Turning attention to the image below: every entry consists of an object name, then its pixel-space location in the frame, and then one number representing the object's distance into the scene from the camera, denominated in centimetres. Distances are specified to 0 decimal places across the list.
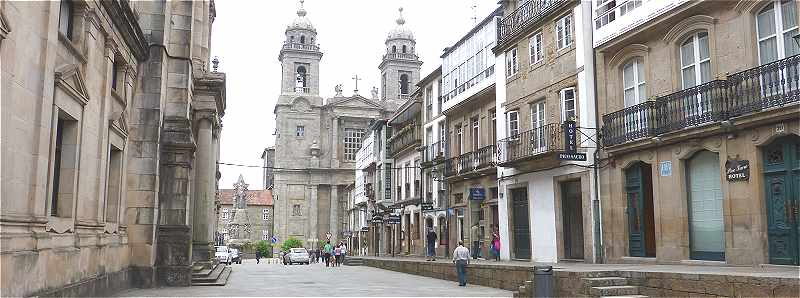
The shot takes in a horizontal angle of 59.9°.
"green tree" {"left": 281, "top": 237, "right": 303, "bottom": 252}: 7638
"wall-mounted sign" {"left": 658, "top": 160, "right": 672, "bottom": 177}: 1747
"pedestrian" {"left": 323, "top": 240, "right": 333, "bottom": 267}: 3912
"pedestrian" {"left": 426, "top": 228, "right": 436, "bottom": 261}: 2992
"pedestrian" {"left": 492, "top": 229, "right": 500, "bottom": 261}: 2480
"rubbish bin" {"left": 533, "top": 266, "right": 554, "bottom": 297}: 1391
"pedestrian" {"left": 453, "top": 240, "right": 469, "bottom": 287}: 2016
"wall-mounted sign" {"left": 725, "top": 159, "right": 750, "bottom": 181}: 1504
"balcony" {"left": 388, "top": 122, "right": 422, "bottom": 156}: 3844
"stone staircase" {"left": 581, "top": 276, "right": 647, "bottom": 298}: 1362
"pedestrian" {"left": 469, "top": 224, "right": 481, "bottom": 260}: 2730
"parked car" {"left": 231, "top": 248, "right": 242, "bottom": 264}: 5708
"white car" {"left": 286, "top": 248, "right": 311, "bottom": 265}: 4984
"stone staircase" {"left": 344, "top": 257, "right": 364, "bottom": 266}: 4113
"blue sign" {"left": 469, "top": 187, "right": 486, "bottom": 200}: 2730
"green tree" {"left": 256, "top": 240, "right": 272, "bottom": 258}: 8506
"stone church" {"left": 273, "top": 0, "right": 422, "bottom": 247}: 8138
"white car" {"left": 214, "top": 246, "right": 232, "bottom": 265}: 4201
